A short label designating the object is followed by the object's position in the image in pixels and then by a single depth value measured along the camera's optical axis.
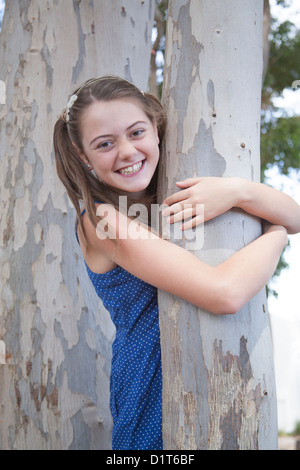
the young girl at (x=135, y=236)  1.57
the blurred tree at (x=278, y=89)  6.05
